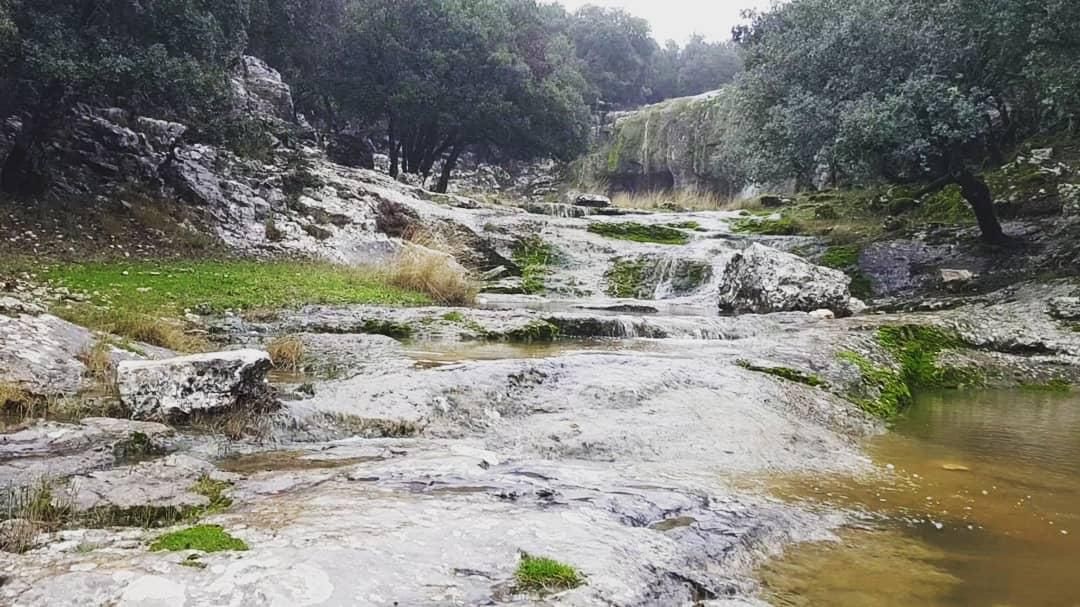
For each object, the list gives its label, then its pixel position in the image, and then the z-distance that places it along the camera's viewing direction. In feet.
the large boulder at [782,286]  45.24
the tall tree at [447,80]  101.50
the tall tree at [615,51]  182.40
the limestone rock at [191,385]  16.51
